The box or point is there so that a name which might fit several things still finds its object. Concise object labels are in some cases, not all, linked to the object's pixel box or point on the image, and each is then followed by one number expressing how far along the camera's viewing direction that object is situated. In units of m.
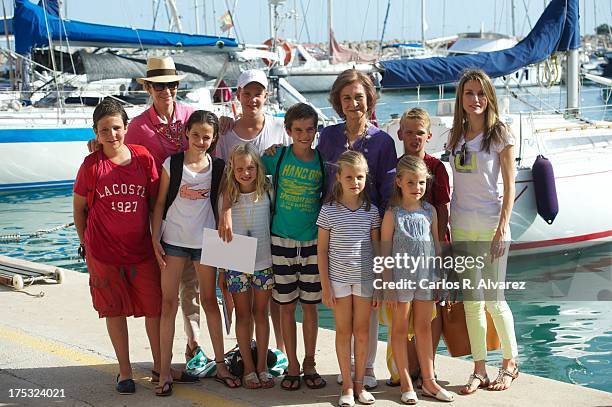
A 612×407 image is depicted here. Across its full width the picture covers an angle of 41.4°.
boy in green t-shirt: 4.74
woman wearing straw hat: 5.10
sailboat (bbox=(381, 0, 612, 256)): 10.75
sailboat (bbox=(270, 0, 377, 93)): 19.34
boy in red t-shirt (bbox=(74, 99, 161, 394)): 4.72
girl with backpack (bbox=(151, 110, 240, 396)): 4.80
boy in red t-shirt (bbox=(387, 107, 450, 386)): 4.77
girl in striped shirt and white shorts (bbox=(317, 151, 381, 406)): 4.53
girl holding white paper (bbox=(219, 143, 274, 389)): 4.75
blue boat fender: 10.22
